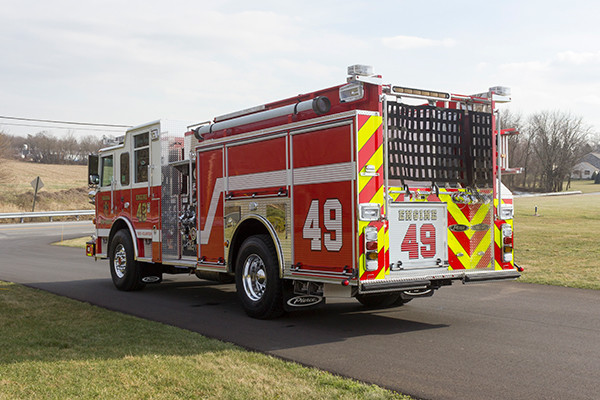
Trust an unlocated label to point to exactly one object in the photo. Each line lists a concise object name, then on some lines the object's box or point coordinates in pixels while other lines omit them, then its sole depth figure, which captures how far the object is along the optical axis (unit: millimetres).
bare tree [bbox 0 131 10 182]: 59906
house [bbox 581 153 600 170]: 149250
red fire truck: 7078
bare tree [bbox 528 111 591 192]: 82562
